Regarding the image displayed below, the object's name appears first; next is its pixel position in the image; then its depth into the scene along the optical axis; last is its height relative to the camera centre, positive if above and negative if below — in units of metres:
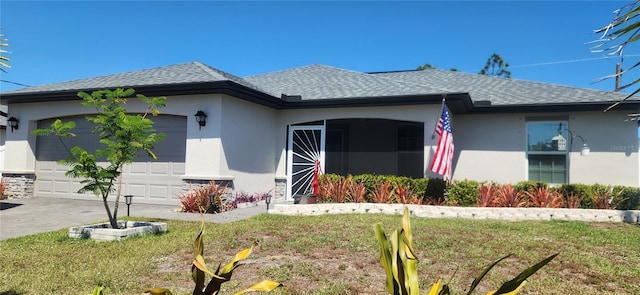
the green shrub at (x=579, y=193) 10.95 -0.69
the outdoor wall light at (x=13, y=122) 13.83 +0.98
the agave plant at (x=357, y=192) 11.01 -0.83
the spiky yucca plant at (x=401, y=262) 1.93 -0.48
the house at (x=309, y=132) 11.52 +0.92
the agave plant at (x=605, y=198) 10.59 -0.78
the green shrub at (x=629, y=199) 10.87 -0.79
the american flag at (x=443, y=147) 10.52 +0.44
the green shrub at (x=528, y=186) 11.30 -0.54
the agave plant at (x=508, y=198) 10.62 -0.85
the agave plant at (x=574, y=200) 10.72 -0.85
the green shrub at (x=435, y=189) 11.16 -0.70
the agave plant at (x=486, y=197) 10.52 -0.82
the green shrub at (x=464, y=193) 10.95 -0.78
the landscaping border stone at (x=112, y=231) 6.85 -1.32
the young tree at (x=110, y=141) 6.71 +0.23
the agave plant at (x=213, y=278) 1.90 -0.57
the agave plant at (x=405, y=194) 10.86 -0.85
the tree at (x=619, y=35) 1.87 +0.65
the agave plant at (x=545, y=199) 10.57 -0.83
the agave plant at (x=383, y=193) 10.86 -0.84
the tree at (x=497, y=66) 44.17 +10.63
